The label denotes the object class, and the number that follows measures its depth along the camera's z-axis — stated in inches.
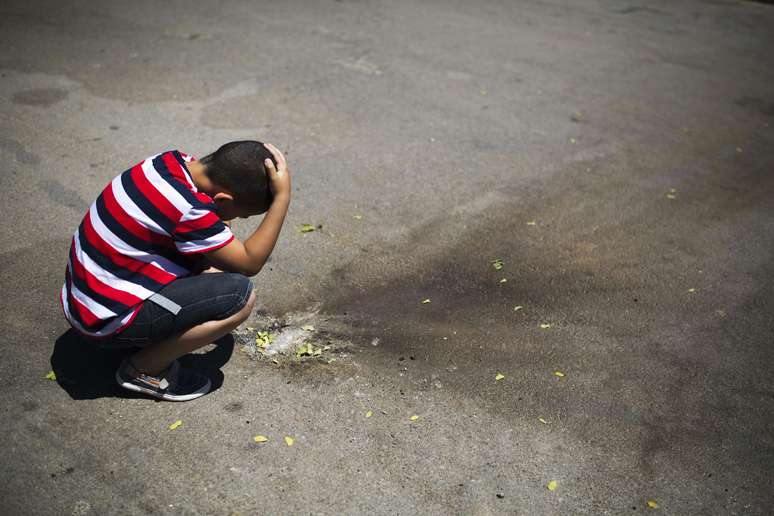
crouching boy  120.4
